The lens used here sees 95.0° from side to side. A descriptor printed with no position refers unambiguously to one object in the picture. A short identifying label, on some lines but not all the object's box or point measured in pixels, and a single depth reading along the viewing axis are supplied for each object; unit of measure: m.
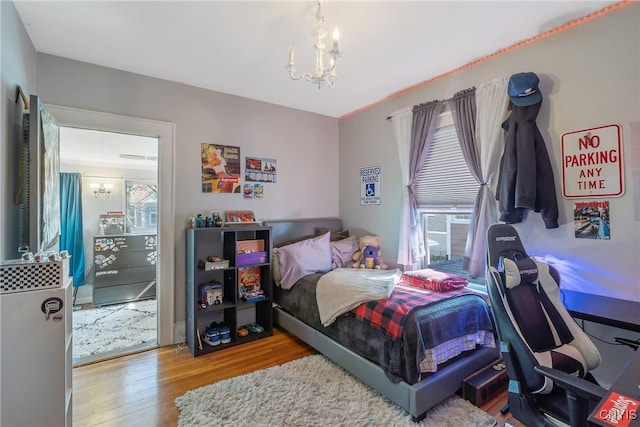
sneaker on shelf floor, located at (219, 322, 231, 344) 2.83
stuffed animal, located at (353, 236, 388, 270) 3.21
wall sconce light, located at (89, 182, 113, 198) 4.95
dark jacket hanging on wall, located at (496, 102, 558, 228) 2.03
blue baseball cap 2.06
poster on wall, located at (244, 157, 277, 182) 3.27
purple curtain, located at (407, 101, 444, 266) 2.84
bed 1.79
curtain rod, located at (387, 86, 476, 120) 2.52
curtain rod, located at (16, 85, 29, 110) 1.73
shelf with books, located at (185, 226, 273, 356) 2.74
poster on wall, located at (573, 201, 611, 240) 1.89
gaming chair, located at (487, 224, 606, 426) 1.25
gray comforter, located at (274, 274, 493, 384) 1.81
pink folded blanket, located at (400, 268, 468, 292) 2.34
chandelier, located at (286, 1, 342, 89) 1.71
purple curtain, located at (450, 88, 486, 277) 2.46
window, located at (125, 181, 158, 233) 5.27
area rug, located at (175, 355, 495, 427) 1.79
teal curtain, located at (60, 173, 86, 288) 4.51
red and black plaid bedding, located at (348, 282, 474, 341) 1.89
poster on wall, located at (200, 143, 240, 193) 3.02
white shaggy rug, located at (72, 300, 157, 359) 2.81
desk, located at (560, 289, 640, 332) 1.48
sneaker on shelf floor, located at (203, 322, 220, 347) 2.78
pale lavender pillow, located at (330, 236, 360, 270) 3.28
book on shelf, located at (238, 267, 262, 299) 3.06
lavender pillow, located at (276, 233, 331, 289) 3.01
